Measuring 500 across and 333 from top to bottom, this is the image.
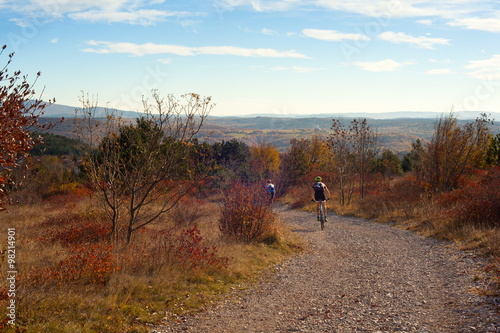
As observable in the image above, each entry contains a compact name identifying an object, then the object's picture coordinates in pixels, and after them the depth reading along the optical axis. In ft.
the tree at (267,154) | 210.26
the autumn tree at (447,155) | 64.23
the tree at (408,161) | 149.58
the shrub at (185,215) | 48.55
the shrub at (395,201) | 57.52
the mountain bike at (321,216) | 50.75
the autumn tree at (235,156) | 132.15
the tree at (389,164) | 146.68
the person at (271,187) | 62.07
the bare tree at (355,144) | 73.87
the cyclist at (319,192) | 48.55
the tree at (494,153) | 77.02
